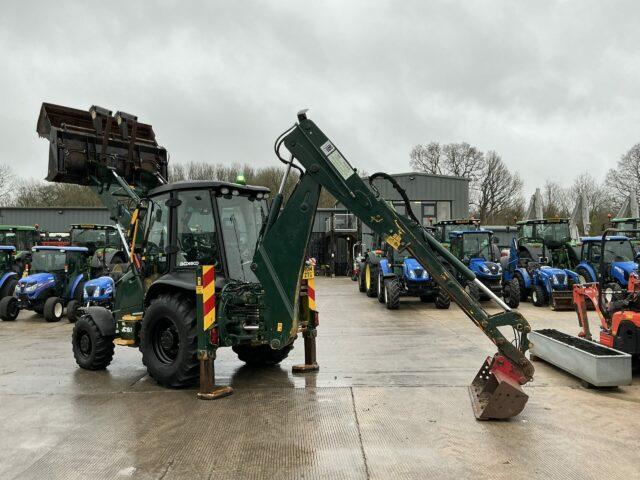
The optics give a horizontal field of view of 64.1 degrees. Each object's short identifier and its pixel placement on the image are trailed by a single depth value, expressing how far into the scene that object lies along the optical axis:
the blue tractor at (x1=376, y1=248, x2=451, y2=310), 13.87
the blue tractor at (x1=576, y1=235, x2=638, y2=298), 13.59
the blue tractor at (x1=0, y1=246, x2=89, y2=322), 13.12
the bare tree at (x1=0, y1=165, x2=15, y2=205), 44.22
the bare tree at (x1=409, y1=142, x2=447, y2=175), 53.44
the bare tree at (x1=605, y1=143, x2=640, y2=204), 43.12
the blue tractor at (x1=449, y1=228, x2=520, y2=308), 14.37
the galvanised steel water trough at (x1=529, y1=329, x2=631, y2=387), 5.81
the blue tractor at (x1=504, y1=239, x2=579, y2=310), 13.20
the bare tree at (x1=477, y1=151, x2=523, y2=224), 52.59
